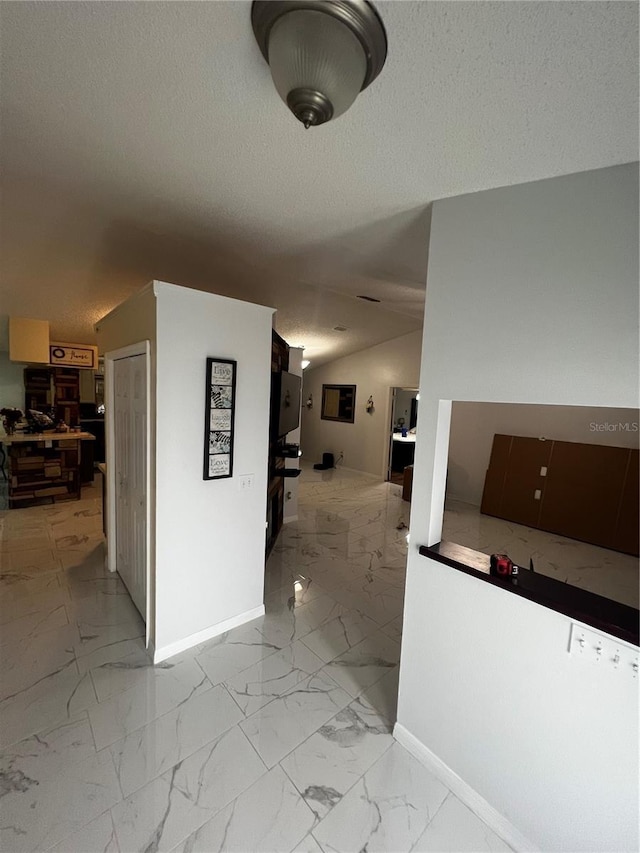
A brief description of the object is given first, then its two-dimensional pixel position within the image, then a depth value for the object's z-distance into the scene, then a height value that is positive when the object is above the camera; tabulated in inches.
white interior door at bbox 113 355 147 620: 91.7 -21.9
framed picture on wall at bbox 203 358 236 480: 85.5 -4.4
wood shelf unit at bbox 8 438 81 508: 186.1 -44.4
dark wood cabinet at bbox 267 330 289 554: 121.1 -22.4
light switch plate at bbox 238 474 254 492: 96.3 -22.9
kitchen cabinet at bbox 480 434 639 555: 159.6 -38.0
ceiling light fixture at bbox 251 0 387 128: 30.6 +32.7
